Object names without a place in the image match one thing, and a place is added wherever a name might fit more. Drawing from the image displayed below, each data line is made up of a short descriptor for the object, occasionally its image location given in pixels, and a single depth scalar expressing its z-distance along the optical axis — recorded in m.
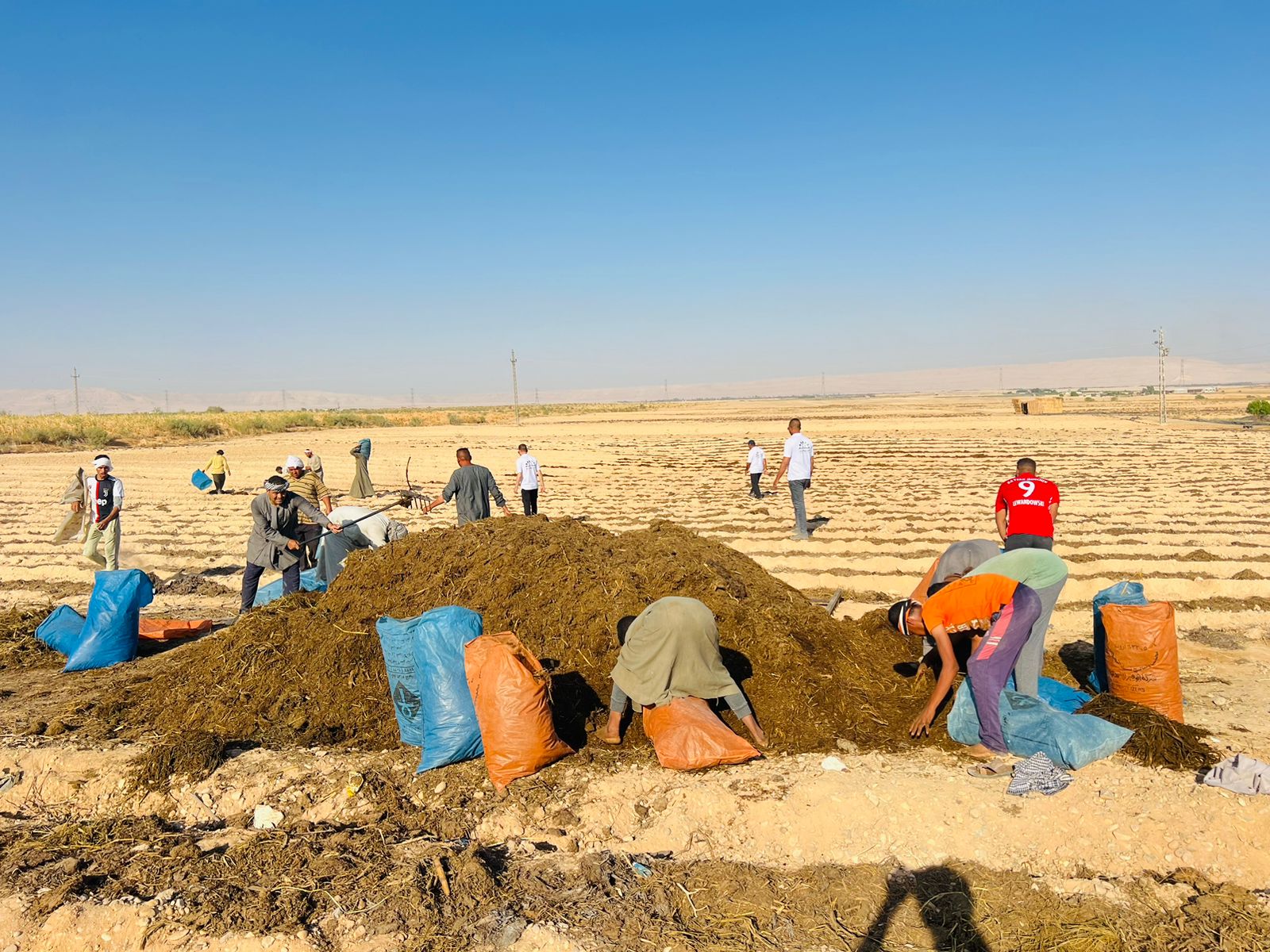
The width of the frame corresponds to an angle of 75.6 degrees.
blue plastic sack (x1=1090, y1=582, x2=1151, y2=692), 5.42
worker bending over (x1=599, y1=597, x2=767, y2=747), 4.95
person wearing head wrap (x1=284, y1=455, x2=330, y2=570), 9.14
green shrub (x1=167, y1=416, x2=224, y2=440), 42.62
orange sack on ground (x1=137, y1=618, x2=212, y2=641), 7.53
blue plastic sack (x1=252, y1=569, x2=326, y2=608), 8.67
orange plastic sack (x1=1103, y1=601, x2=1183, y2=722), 5.18
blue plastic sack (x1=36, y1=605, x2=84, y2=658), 7.23
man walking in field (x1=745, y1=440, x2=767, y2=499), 16.75
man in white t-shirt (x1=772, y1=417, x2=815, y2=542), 12.22
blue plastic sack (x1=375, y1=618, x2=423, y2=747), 5.22
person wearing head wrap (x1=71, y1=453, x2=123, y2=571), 9.50
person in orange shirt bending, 4.69
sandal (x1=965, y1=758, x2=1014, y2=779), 4.61
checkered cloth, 4.36
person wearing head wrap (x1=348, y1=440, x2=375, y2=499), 13.55
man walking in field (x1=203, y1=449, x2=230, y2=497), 19.06
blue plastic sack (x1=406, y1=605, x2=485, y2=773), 4.89
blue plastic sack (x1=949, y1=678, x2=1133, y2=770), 4.56
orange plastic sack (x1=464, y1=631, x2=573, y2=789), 4.63
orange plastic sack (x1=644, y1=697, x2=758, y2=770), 4.75
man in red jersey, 6.67
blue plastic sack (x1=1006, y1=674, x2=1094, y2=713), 5.25
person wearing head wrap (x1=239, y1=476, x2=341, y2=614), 7.84
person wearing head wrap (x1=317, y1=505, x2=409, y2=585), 8.41
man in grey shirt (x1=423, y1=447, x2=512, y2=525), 10.03
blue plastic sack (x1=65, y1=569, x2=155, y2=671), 6.91
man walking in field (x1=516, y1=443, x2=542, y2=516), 12.95
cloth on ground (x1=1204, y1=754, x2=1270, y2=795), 4.18
